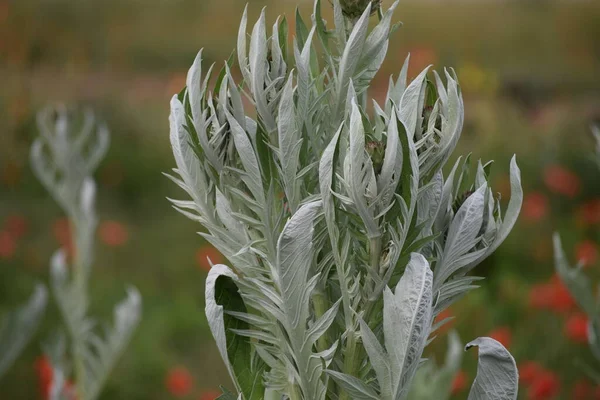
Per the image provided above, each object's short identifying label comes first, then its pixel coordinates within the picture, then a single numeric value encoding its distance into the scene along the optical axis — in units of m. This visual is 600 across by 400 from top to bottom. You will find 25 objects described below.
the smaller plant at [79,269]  3.35
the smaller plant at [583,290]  2.38
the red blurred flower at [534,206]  6.89
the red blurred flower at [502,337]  4.50
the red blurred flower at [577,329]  4.85
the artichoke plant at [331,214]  1.09
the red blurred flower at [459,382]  4.55
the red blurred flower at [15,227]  7.18
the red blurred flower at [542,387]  4.32
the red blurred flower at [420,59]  10.67
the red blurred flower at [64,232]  7.17
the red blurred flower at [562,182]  7.73
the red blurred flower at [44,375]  4.92
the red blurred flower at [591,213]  7.06
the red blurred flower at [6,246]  6.72
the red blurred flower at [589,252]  5.92
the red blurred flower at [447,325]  5.75
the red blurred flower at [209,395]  5.28
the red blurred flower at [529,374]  4.43
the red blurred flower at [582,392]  5.04
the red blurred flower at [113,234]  7.20
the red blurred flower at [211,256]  6.39
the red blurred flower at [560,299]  5.09
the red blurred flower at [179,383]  5.19
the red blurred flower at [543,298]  5.18
